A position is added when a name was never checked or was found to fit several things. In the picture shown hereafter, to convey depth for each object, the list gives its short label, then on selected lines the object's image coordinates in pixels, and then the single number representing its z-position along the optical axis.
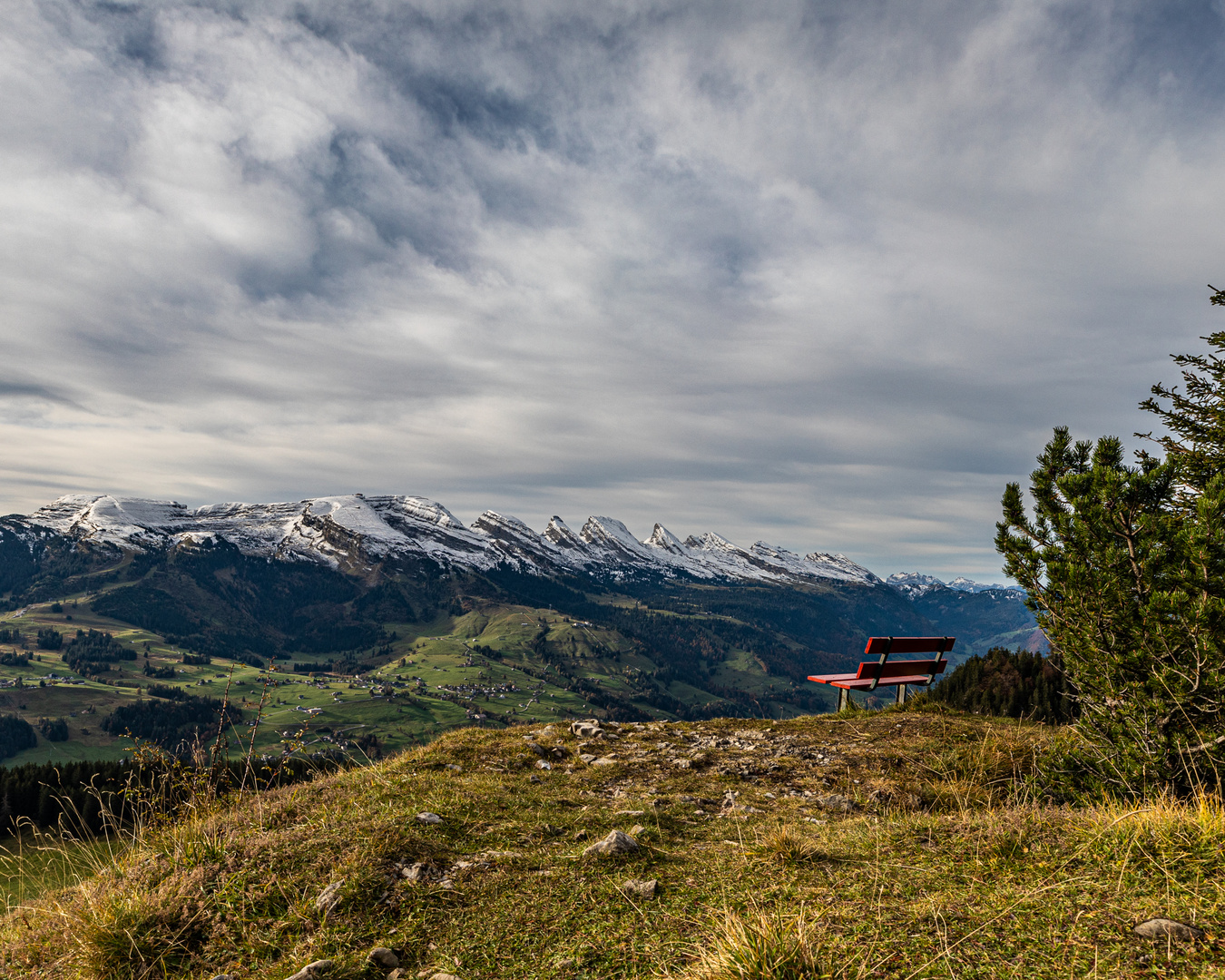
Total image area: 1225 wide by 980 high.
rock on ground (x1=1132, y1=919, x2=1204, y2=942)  3.56
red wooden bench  17.62
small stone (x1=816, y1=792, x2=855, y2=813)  9.00
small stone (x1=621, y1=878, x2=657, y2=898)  5.31
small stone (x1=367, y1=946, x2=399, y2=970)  4.56
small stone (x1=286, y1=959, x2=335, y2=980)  4.36
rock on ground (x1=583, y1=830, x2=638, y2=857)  6.28
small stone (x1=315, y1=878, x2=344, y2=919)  5.28
